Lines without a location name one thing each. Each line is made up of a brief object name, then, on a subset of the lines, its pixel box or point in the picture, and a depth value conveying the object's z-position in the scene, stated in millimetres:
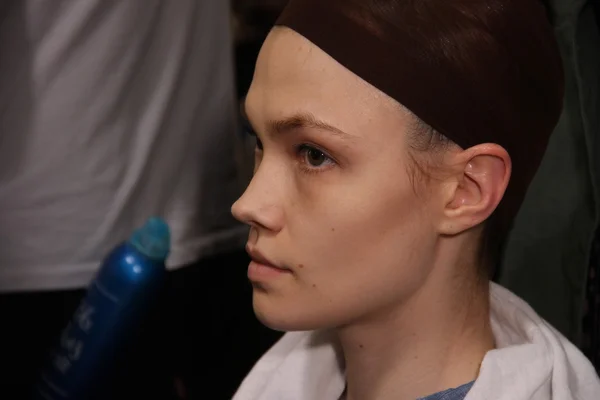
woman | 785
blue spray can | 959
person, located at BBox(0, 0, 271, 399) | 937
